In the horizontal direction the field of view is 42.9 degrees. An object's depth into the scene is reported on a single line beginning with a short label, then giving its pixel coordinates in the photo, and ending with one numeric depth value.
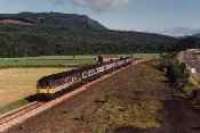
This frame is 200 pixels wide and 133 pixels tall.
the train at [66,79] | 20.27
